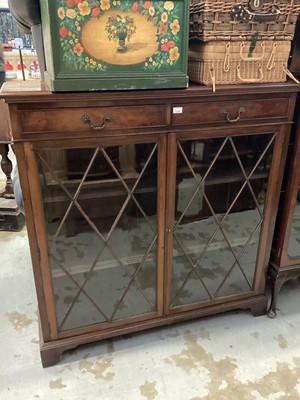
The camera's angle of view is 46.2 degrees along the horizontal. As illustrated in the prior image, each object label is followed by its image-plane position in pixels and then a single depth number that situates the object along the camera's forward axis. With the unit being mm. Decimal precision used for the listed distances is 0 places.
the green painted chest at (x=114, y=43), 969
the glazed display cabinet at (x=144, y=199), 1093
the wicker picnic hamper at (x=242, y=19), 1099
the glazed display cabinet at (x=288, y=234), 1402
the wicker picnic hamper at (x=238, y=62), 1156
